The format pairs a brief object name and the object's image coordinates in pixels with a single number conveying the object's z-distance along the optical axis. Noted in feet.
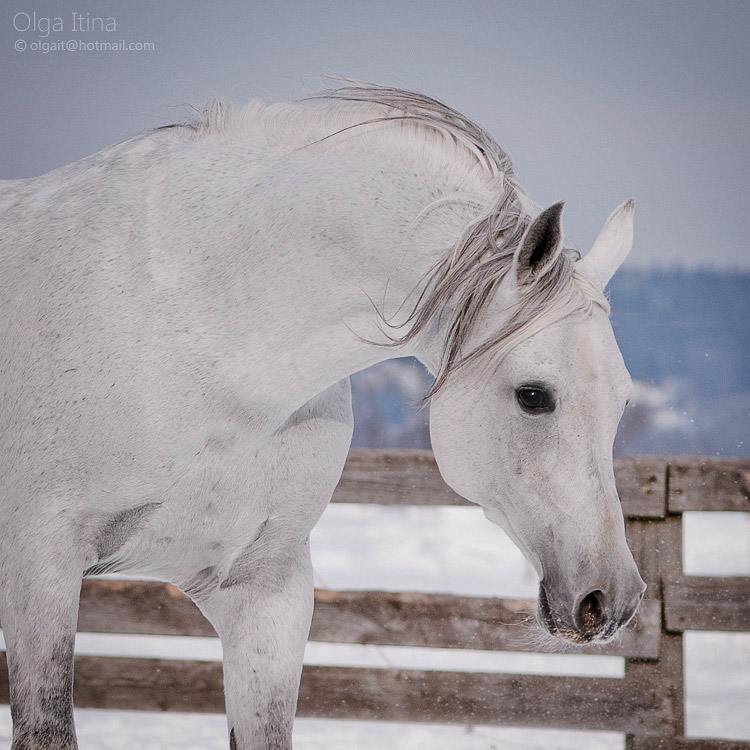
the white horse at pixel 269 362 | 25.09
